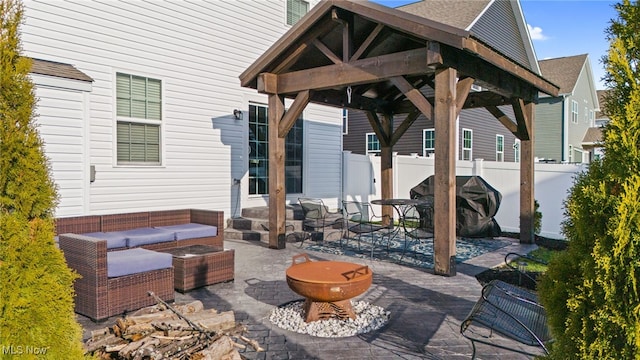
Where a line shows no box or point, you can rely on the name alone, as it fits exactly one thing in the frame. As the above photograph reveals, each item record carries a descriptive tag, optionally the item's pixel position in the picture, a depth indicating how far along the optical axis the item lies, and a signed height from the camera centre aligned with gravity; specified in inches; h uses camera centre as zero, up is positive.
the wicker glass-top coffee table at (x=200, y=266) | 190.4 -42.4
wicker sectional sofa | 154.8 -36.1
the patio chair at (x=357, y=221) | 290.2 -42.7
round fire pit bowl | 142.6 -37.6
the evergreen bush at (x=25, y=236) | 71.3 -10.9
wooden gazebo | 220.8 +57.3
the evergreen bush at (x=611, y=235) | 66.7 -10.2
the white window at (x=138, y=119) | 298.5 +37.4
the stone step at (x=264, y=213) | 359.9 -34.0
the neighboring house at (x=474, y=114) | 597.3 +88.5
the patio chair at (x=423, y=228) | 260.4 -36.7
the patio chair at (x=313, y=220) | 325.8 -38.5
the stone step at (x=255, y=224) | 341.4 -41.4
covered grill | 346.6 -30.3
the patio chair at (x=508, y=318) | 109.9 -40.7
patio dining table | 281.1 -20.1
